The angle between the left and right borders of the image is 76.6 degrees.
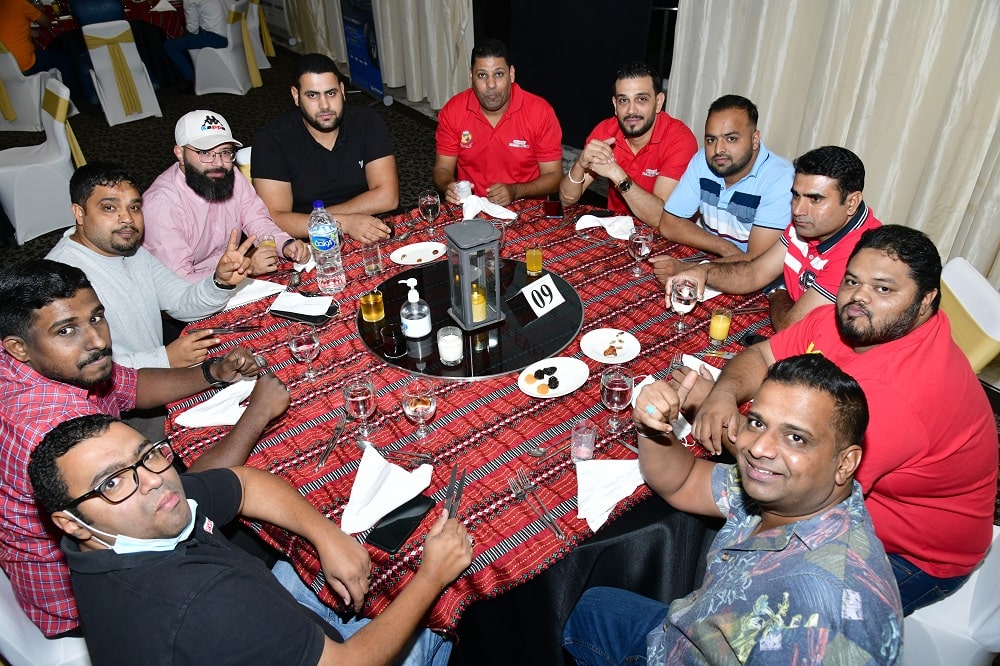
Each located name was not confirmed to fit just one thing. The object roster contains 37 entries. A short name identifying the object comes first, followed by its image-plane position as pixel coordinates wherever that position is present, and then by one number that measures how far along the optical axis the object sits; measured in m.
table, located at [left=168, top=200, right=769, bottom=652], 1.71
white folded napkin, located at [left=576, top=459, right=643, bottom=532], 1.78
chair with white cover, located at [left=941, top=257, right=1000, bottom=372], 2.33
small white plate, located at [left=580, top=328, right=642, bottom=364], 2.33
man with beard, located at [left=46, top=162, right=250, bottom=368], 2.53
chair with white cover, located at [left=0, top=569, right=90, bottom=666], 1.70
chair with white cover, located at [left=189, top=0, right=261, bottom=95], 8.05
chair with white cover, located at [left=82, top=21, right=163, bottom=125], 6.97
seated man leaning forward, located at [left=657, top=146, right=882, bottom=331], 2.53
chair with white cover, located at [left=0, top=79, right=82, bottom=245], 5.01
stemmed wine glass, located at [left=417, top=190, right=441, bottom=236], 3.23
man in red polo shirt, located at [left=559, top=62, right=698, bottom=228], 3.50
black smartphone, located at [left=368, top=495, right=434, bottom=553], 1.74
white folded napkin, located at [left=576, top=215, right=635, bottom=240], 3.15
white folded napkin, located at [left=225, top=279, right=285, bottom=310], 2.75
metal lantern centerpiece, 2.35
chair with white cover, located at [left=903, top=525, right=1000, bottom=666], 1.83
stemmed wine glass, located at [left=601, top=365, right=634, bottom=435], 2.06
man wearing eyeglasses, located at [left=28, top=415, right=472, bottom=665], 1.33
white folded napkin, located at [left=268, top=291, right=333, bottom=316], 2.63
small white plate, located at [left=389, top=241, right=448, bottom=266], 3.03
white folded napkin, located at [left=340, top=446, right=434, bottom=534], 1.79
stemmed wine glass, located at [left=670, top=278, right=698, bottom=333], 2.52
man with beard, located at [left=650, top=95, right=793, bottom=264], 3.07
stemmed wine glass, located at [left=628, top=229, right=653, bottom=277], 2.88
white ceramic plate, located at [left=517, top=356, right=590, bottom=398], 2.18
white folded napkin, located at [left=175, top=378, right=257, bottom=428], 2.14
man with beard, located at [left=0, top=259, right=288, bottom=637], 1.81
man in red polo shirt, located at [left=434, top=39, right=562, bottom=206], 4.09
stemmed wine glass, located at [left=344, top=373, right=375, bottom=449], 2.07
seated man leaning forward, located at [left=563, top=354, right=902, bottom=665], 1.27
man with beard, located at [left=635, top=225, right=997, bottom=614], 1.78
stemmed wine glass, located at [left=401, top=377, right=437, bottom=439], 2.03
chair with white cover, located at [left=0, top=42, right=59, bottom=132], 6.85
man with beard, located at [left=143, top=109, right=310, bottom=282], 3.08
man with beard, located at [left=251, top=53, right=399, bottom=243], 3.64
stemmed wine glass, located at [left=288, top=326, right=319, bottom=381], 2.34
